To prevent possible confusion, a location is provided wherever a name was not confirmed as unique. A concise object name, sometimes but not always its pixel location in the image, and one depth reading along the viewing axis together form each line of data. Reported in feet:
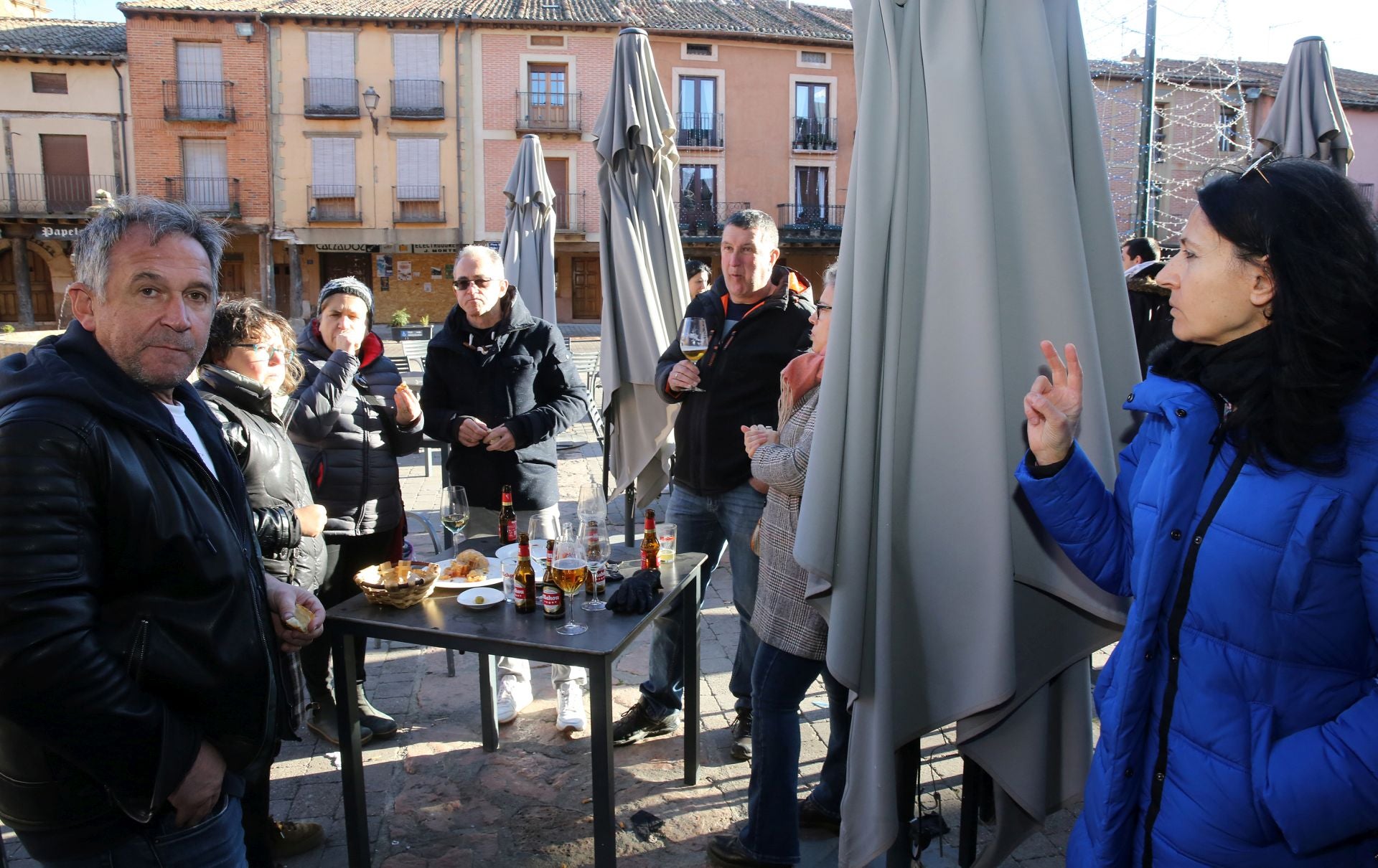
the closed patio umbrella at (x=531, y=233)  28.07
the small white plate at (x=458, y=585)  9.48
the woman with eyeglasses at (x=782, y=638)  8.55
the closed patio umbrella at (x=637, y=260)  15.65
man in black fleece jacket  11.51
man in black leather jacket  5.02
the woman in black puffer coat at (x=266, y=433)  9.35
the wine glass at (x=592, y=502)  10.04
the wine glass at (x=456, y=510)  10.99
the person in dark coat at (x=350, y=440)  11.74
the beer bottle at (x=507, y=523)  10.93
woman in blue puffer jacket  4.54
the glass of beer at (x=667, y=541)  10.48
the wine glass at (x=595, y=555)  9.09
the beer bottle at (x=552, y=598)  8.61
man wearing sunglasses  12.84
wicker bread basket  8.86
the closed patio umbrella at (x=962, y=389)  5.87
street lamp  87.81
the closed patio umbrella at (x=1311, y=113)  22.15
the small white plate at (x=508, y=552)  10.33
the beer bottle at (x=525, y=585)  8.78
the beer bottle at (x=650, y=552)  9.98
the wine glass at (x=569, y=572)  8.41
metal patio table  8.04
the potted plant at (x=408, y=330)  67.82
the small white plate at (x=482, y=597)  9.02
